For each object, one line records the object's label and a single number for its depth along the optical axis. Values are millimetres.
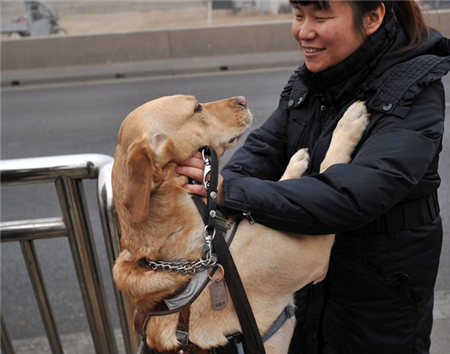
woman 1604
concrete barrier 13352
